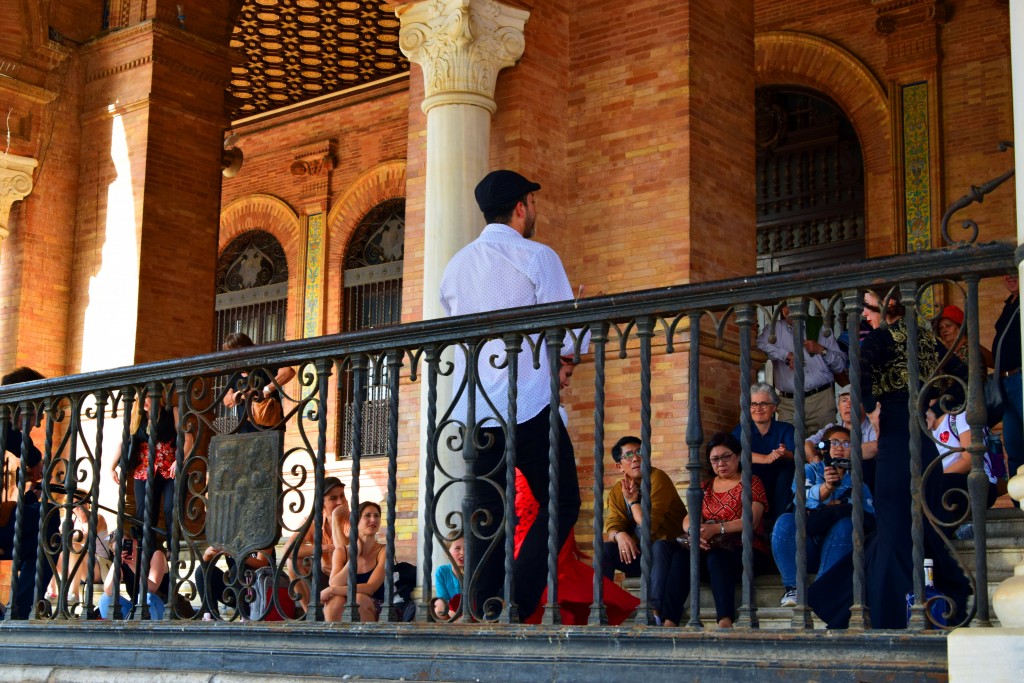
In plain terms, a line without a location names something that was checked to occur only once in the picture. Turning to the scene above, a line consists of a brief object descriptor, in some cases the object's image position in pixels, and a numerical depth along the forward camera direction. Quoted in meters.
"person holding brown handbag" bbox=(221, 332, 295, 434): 5.81
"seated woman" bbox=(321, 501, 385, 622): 7.89
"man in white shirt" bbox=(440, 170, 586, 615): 5.16
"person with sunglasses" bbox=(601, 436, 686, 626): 7.58
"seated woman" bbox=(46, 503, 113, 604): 10.20
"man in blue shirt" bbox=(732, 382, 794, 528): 7.26
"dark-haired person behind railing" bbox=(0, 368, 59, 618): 7.40
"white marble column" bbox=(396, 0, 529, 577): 9.99
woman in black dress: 5.04
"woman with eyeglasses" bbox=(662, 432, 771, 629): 6.85
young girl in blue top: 7.38
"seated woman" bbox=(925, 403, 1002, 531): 5.75
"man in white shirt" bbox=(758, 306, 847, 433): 8.10
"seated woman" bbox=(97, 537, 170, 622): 8.96
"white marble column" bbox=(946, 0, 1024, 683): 3.56
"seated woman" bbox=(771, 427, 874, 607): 6.25
